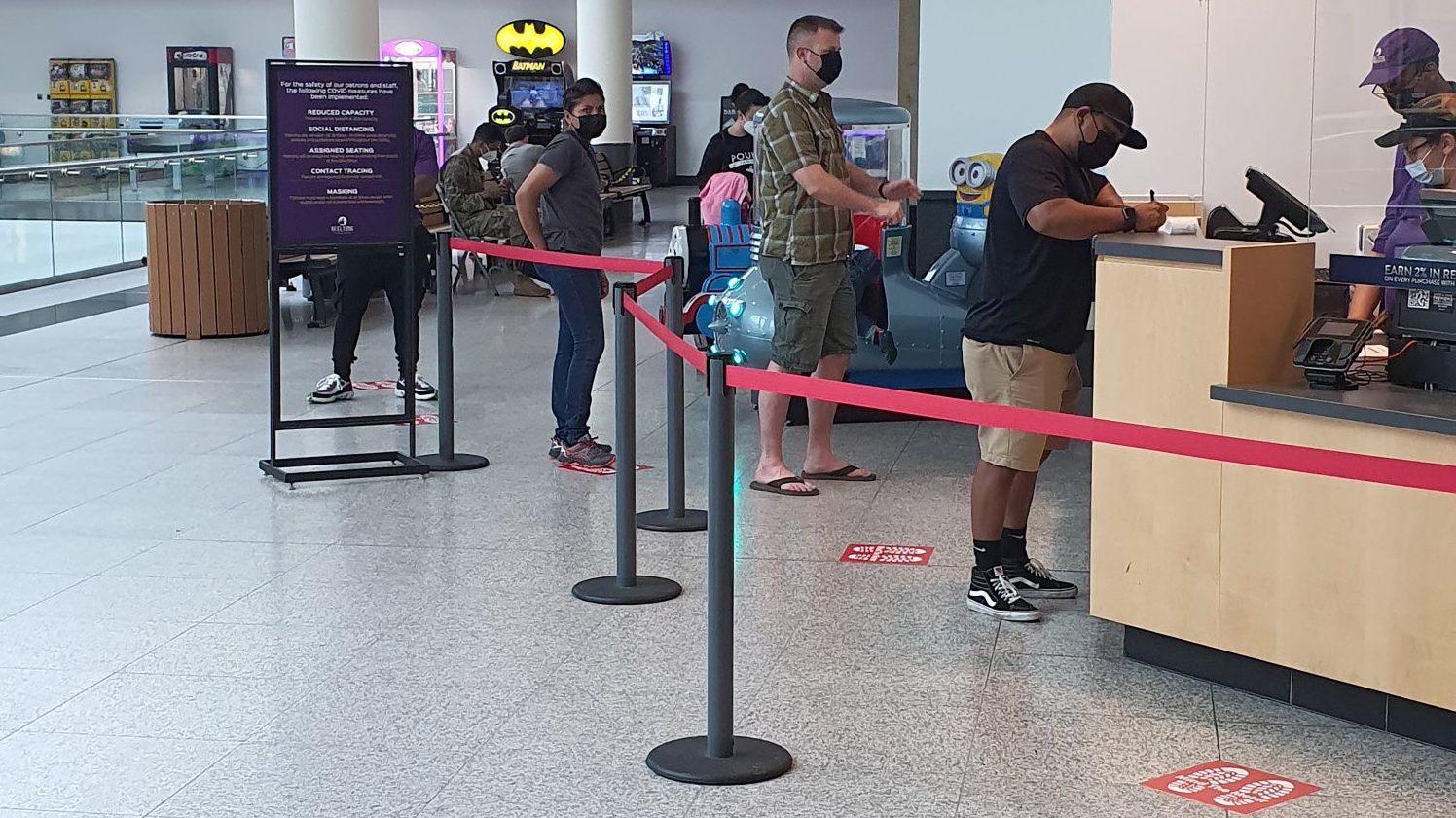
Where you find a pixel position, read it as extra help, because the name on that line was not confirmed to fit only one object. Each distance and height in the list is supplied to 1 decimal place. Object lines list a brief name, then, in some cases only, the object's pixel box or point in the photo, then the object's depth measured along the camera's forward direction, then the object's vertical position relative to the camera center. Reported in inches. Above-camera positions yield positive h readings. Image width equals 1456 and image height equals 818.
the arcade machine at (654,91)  1116.5 +87.3
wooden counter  147.8 -27.8
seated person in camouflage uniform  512.7 +6.1
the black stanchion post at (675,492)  226.3 -38.6
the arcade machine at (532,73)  1099.0 +98.2
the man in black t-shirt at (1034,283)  180.9 -7.1
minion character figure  326.0 +3.4
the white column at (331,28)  404.5 +46.5
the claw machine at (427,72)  1122.7 +99.8
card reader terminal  155.2 -12.3
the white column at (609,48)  771.4 +80.9
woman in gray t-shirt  268.2 -2.0
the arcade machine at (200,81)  1157.1 +96.5
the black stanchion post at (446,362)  272.8 -24.0
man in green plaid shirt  239.1 +2.0
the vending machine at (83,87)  1177.4 +93.1
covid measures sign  262.5 +10.2
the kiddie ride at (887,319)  304.3 -18.7
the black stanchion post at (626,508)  190.2 -33.5
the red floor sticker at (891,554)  219.3 -44.9
